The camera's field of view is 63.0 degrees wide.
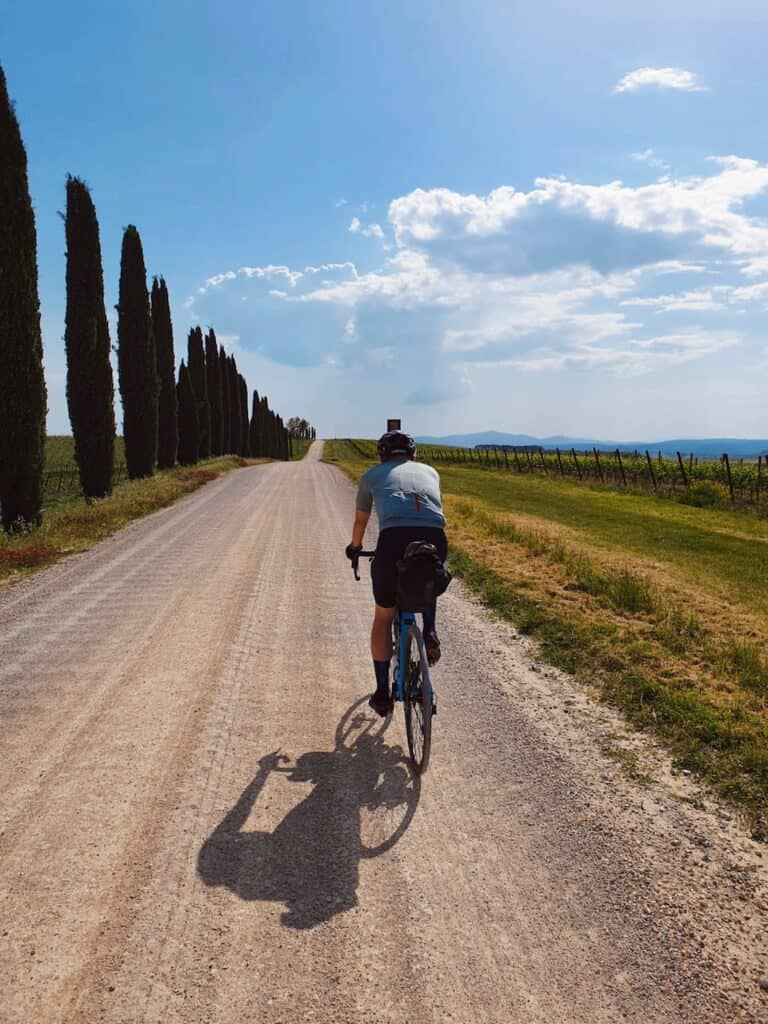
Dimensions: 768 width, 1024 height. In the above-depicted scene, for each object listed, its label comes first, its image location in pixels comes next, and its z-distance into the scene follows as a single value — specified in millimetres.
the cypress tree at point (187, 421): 45500
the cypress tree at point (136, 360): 30891
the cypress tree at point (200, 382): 49656
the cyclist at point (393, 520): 4363
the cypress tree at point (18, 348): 15547
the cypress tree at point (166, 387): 39094
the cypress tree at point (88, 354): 22844
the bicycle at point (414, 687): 4133
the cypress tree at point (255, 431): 82188
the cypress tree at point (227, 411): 61328
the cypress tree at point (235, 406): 65438
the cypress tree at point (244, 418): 72125
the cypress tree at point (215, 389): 54781
